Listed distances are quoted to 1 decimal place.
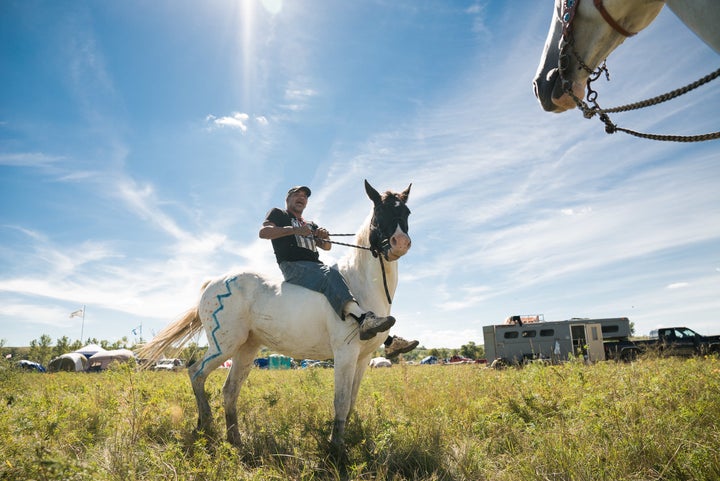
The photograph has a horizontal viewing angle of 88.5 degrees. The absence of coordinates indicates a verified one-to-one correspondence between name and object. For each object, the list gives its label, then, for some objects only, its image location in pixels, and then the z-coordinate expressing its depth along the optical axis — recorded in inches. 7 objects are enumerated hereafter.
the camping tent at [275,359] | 1439.2
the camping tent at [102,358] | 1261.6
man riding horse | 161.5
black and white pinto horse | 164.7
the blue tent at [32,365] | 1248.8
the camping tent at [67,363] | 1197.7
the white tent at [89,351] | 1409.6
